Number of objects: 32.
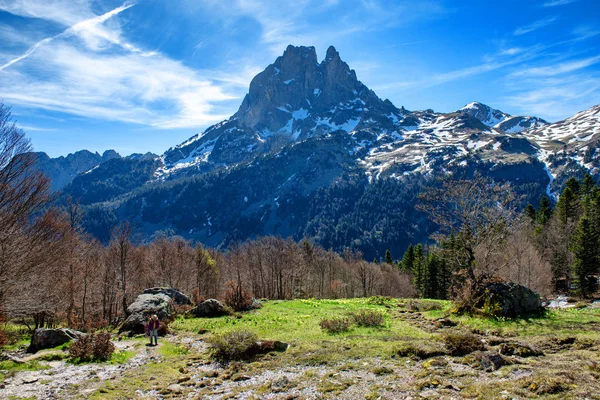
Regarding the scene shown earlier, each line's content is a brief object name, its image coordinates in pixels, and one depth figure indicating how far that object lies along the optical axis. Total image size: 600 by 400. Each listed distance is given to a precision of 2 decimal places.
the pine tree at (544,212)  81.29
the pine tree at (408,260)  112.00
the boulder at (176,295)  38.43
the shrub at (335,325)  23.28
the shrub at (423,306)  30.91
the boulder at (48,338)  20.38
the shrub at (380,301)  39.74
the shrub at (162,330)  27.09
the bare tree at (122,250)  41.44
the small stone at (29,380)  14.71
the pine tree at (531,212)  88.05
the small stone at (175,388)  13.91
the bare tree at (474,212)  28.00
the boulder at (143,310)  28.56
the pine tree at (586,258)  52.34
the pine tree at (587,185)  76.93
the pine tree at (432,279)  80.50
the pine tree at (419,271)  90.57
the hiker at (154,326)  23.45
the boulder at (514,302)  22.14
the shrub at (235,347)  18.30
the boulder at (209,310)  34.75
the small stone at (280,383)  13.10
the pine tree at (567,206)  71.55
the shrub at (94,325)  25.85
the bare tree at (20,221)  16.12
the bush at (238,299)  37.62
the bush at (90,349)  18.45
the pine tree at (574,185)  83.69
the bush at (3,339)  19.25
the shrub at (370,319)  24.30
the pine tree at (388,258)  123.03
